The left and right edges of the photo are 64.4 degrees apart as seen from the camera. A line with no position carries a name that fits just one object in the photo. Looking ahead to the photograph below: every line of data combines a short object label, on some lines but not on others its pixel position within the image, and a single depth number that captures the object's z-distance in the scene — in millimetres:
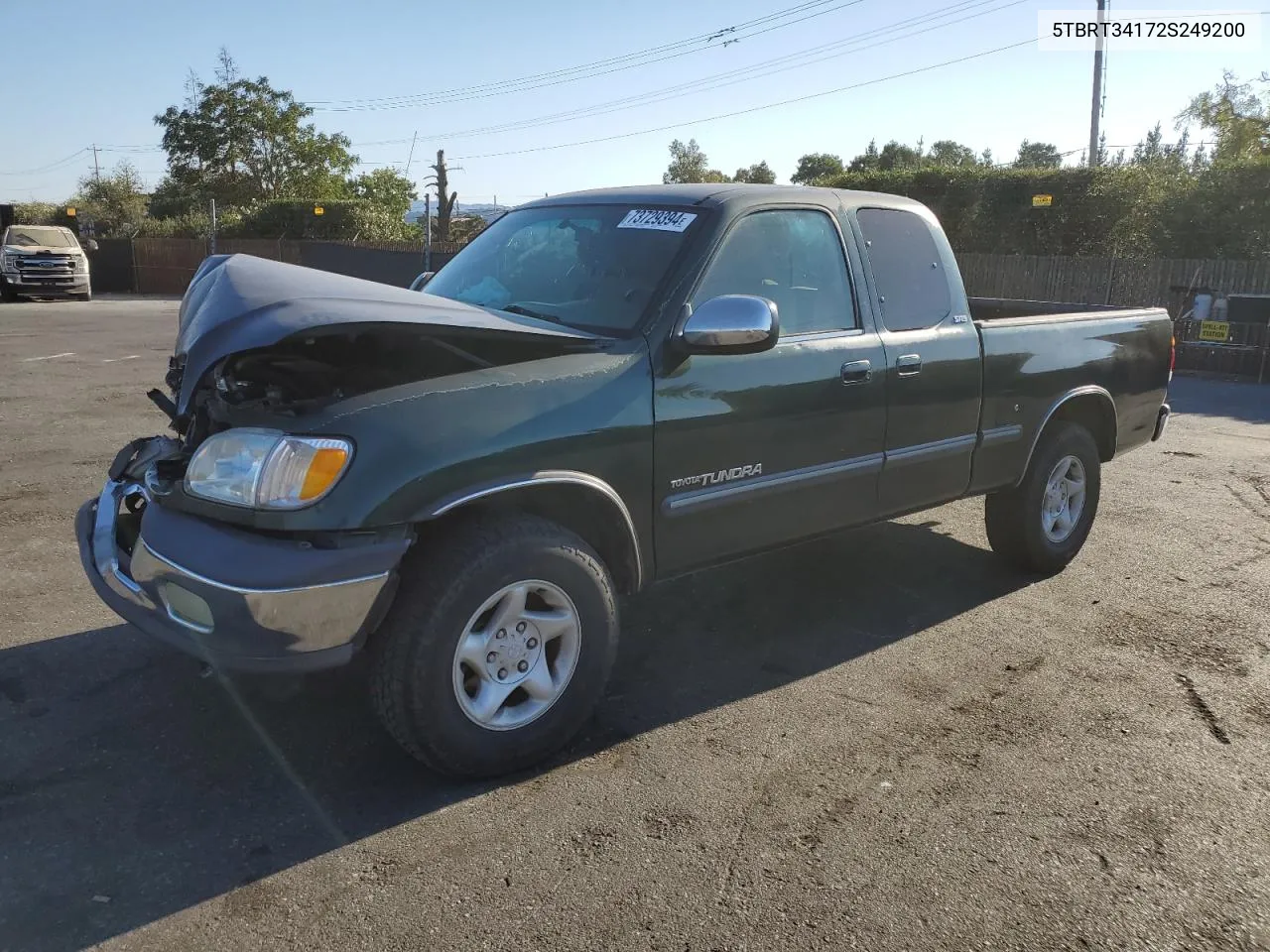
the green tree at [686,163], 74312
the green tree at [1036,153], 78388
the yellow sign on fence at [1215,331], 15062
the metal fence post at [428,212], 22906
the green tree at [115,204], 42719
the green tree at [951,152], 79125
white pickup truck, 25453
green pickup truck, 2898
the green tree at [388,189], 48938
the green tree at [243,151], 48906
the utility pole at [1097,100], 25703
